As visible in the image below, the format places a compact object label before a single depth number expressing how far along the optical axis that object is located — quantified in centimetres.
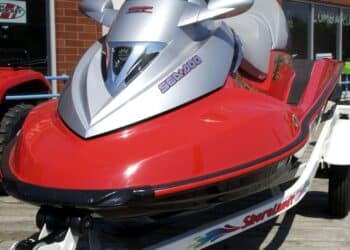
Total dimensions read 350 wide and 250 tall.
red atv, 502
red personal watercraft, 264
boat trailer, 269
